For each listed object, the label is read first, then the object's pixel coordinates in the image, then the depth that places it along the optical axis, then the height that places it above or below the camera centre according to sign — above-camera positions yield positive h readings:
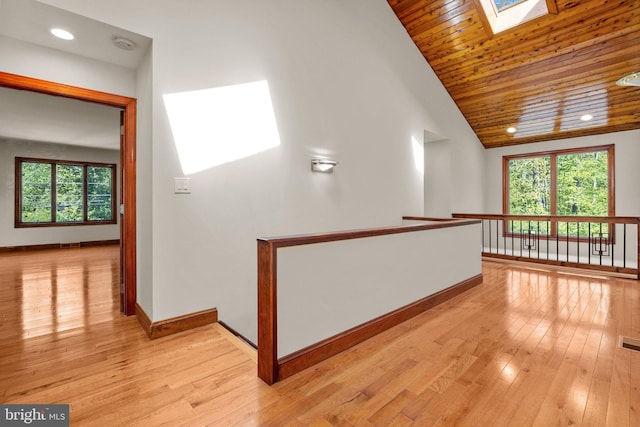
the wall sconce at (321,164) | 3.57 +0.56
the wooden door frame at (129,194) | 2.85 +0.17
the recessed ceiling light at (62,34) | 2.25 +1.33
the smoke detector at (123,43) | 2.41 +1.36
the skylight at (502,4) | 4.31 +2.97
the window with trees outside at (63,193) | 7.00 +0.46
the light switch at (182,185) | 2.55 +0.22
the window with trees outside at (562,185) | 5.95 +0.55
